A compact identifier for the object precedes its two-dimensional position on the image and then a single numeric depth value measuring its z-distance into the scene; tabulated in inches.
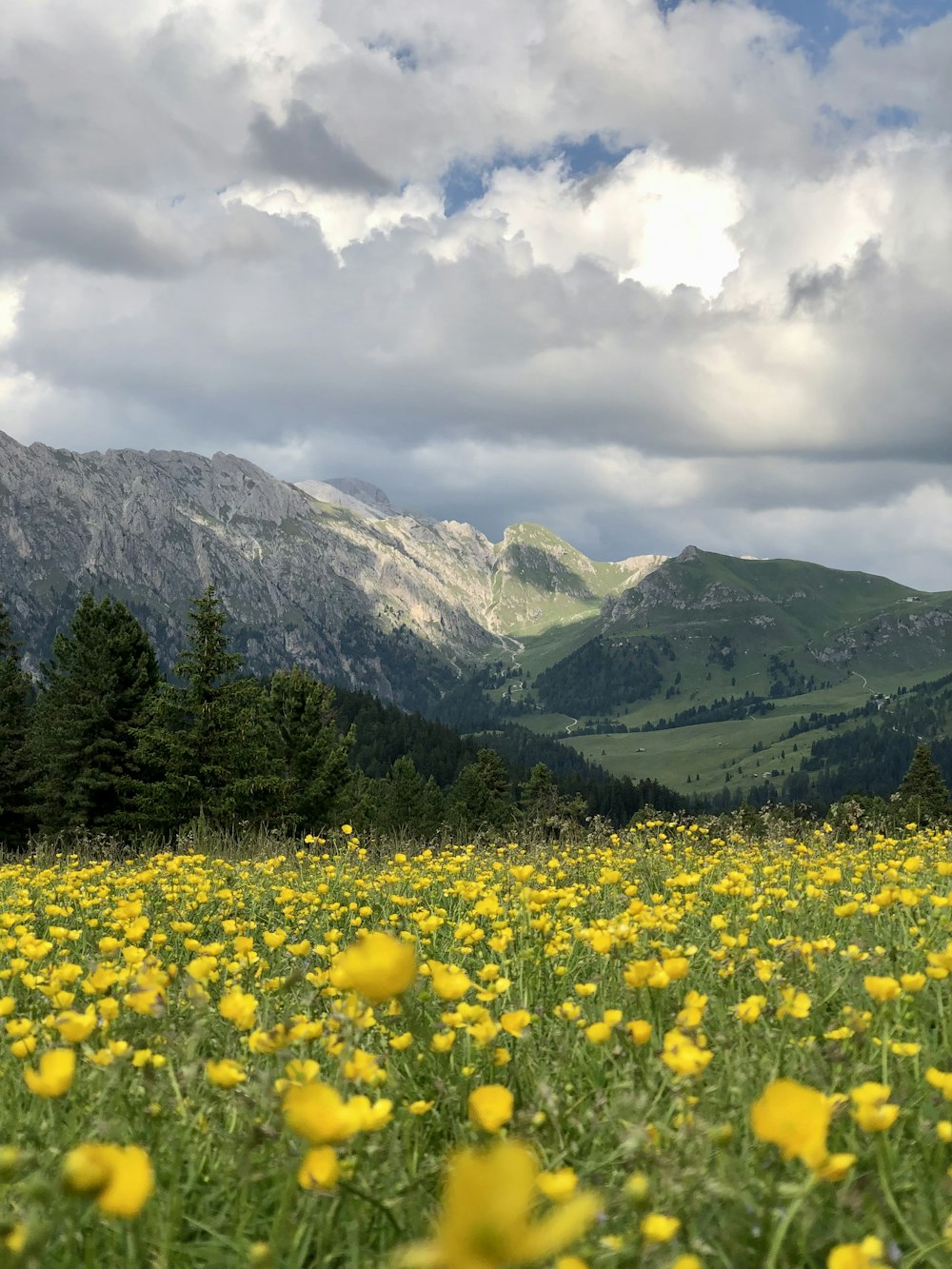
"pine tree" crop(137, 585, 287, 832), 1625.2
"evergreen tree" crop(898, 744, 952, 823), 2746.1
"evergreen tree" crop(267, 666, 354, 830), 2098.9
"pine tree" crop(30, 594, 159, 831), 1737.2
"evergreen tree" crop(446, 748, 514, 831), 3745.1
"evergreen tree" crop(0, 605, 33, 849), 1973.4
